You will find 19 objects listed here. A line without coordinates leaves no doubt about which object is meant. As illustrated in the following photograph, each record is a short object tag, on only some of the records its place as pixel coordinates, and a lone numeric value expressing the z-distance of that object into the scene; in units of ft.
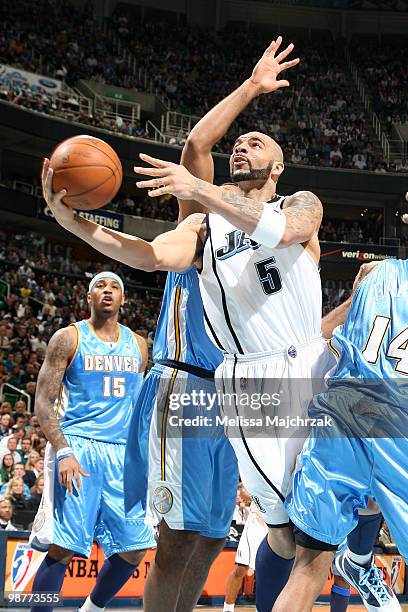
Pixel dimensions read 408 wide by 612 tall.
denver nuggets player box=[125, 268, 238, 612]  12.14
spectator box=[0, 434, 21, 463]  33.22
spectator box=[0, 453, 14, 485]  32.12
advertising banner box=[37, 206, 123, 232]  73.10
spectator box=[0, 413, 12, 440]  35.99
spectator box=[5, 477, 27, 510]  30.66
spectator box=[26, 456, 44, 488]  32.58
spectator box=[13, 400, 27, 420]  41.68
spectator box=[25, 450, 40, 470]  33.70
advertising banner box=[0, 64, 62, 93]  70.23
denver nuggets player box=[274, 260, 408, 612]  9.77
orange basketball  11.05
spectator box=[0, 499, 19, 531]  27.50
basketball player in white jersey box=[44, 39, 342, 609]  10.83
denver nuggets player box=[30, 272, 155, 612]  15.98
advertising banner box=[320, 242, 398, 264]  82.64
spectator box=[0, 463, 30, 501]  31.08
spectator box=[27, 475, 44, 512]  30.60
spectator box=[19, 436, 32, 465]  34.53
